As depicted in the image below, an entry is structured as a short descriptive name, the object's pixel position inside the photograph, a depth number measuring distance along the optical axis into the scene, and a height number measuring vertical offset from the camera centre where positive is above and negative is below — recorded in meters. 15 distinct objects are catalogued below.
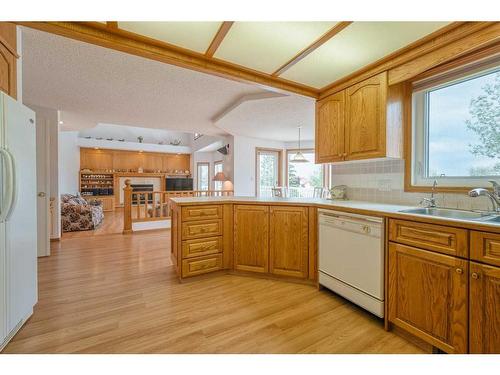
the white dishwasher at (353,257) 1.68 -0.59
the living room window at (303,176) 6.41 +0.30
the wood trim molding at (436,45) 1.46 +1.05
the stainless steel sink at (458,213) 1.46 -0.20
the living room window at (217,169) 8.97 +0.70
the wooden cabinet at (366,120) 2.02 +0.65
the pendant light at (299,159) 5.11 +0.62
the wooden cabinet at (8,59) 1.58 +0.92
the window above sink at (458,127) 1.69 +0.50
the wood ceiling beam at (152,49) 1.53 +1.07
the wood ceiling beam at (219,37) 1.52 +1.10
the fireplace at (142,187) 9.20 -0.05
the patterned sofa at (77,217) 4.98 -0.70
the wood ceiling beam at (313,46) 1.53 +1.10
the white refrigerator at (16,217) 1.39 -0.22
